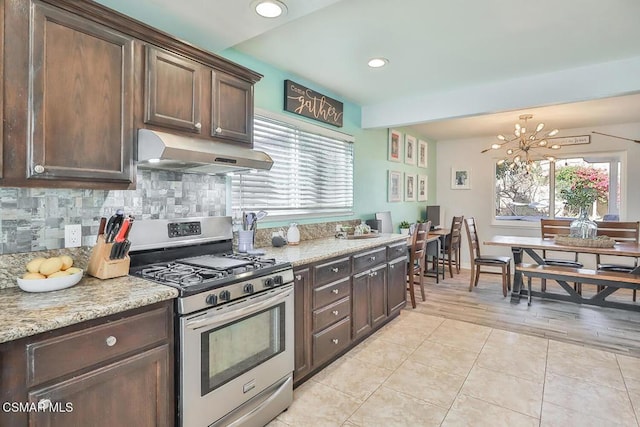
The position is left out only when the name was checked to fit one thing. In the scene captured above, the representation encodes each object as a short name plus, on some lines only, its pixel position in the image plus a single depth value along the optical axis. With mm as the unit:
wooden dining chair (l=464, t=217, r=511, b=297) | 4670
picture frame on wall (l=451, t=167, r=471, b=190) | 6547
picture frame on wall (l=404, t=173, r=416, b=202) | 5502
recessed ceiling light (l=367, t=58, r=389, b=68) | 2911
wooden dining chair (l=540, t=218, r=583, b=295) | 4793
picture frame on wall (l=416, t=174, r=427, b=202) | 6039
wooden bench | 3674
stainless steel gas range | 1559
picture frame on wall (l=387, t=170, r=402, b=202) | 4952
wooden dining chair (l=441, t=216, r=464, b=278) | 5477
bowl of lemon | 1436
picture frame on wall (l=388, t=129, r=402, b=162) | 4973
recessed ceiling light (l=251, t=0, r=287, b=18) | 1857
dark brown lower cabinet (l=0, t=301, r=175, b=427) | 1100
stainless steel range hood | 1709
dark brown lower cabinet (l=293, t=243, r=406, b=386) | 2336
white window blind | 2889
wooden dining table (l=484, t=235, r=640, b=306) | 3645
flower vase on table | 4070
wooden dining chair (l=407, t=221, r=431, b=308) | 4008
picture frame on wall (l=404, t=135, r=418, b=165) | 5453
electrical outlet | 1746
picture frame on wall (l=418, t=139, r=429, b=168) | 5975
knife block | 1684
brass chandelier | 4562
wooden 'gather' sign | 3174
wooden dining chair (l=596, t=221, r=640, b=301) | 4223
